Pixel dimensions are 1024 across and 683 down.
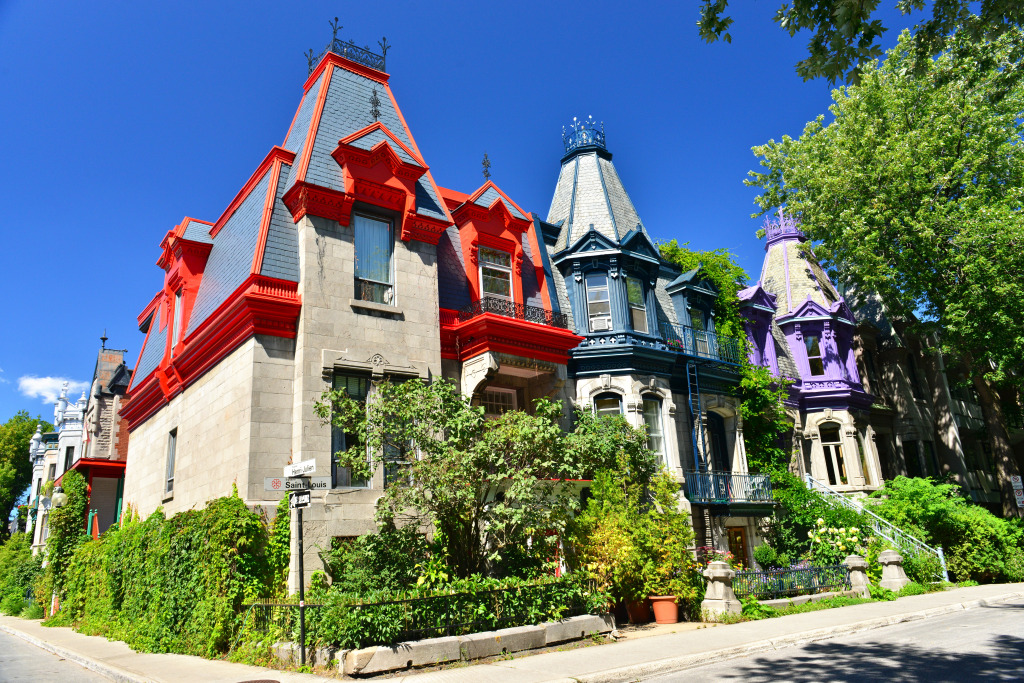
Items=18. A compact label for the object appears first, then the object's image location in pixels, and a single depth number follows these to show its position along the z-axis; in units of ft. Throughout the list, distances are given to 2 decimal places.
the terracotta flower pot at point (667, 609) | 49.44
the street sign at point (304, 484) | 35.47
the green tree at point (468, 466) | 41.52
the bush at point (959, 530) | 76.48
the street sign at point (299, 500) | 35.22
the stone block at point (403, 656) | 32.27
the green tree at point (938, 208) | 75.77
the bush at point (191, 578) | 42.34
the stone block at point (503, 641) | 35.99
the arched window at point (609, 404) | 68.59
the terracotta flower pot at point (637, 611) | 50.01
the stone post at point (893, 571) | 64.23
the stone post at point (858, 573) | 61.98
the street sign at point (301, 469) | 35.60
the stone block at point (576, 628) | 40.09
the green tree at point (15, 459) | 187.73
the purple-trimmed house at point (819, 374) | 91.50
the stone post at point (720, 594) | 49.24
